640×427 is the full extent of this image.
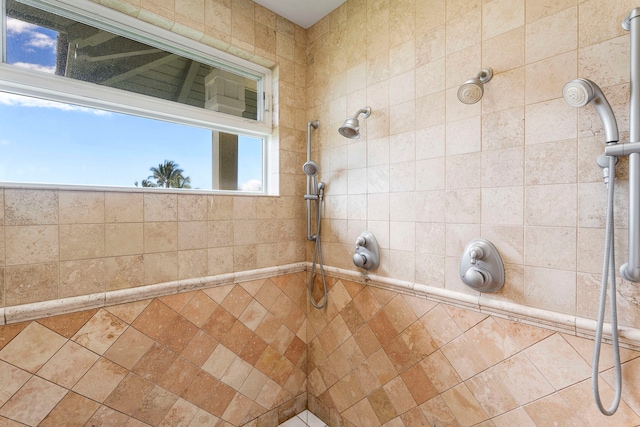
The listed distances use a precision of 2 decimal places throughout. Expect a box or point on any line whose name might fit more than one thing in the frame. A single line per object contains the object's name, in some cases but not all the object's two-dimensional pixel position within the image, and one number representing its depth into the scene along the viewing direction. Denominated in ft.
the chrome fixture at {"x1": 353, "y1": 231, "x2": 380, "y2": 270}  5.23
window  4.00
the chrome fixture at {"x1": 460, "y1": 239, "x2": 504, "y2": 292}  3.84
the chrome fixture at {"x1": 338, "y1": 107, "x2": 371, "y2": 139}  4.79
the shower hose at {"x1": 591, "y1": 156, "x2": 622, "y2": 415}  2.90
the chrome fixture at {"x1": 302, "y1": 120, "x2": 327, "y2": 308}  6.09
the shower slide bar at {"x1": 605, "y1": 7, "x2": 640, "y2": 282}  2.85
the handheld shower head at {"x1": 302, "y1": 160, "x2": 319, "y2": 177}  5.71
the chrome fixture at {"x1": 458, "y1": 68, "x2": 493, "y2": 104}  3.63
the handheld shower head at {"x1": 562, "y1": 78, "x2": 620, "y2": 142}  2.90
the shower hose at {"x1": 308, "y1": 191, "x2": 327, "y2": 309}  6.08
